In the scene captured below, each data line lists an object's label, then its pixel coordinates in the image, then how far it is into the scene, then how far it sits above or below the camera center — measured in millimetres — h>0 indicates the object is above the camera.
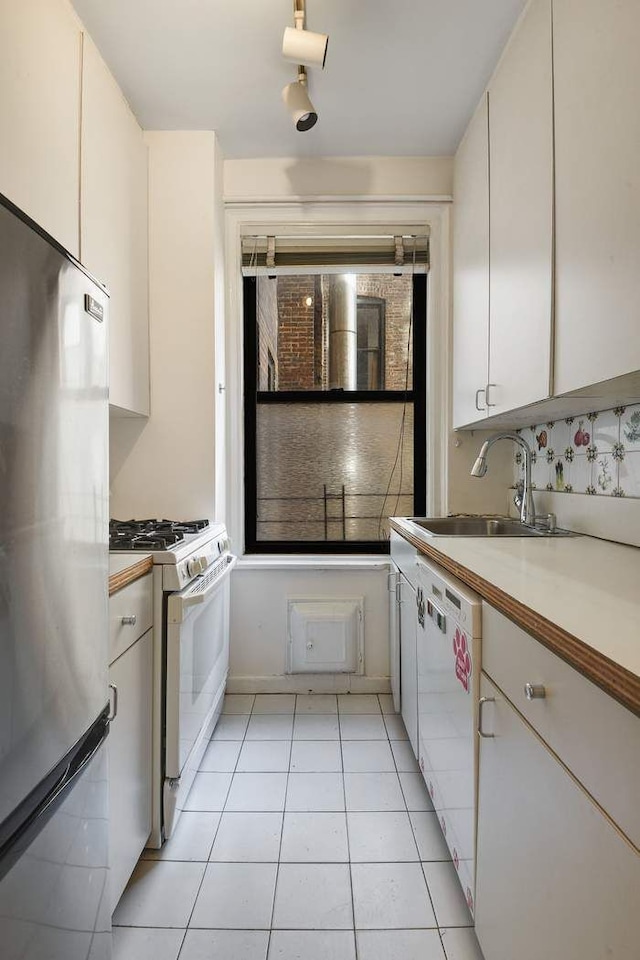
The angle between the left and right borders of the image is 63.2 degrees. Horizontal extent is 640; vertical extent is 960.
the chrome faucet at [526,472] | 1843 +27
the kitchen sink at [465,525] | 2191 -197
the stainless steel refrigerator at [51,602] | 668 -185
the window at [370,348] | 2686 +679
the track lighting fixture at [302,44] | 1568 +1320
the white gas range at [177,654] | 1522 -551
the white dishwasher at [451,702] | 1153 -583
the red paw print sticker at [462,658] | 1179 -415
